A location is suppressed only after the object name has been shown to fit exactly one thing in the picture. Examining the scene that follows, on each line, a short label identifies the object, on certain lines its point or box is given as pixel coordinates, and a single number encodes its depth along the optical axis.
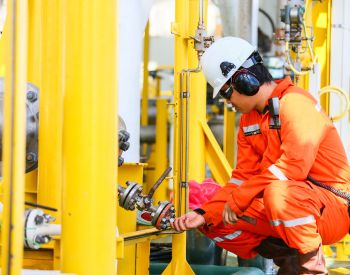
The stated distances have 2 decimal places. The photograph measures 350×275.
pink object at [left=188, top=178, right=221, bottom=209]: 6.38
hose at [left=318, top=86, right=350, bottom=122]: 8.48
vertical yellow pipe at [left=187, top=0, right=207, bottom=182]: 6.98
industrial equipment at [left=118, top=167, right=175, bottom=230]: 4.40
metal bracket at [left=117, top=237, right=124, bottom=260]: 3.82
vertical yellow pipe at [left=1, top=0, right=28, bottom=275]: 2.73
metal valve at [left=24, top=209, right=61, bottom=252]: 3.14
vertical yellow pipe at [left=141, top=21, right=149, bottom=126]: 13.64
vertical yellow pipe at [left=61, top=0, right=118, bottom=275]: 3.37
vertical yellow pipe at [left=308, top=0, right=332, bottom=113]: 9.54
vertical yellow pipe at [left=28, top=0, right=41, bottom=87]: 4.09
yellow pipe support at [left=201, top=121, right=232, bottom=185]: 7.09
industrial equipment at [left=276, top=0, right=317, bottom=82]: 8.38
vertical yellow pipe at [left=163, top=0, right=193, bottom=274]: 5.69
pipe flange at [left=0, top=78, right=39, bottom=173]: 3.77
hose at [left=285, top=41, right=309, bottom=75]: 8.00
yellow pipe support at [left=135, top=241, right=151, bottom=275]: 5.25
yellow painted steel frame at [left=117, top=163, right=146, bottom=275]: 5.11
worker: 4.97
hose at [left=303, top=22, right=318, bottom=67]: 8.54
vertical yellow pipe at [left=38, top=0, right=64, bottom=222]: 3.86
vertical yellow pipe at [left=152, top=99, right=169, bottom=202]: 13.82
